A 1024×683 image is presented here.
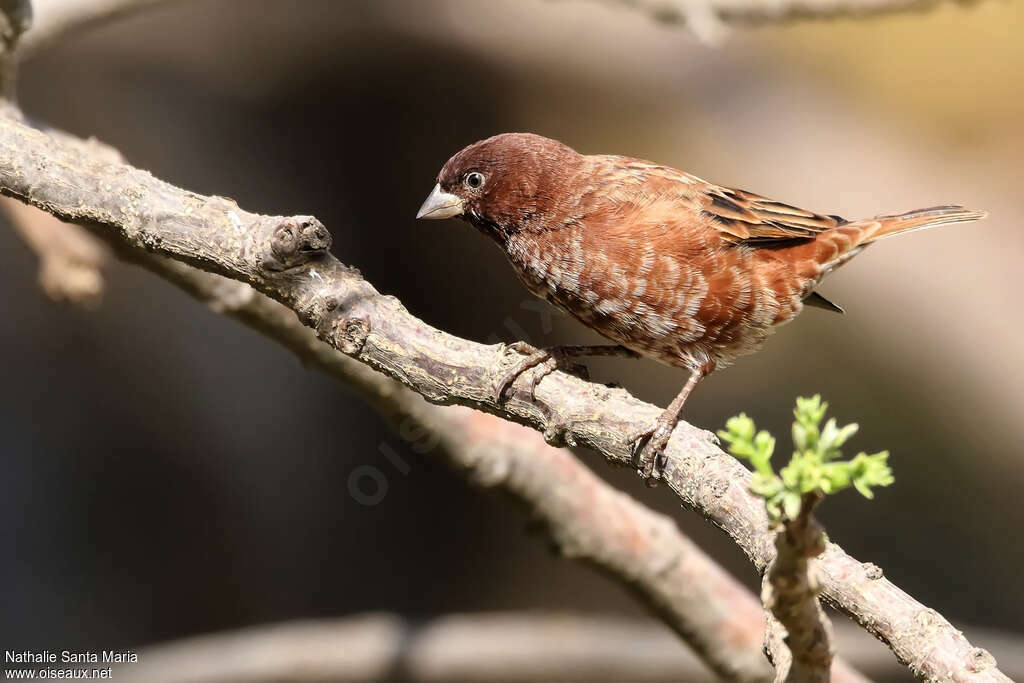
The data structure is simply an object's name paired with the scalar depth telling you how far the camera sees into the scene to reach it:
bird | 7.08
